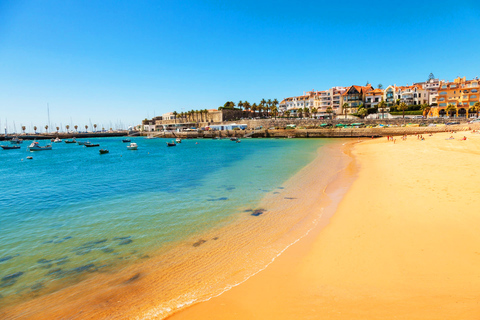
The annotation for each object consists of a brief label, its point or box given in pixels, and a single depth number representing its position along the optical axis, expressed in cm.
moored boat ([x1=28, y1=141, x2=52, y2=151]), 6416
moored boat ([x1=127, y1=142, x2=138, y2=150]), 5979
